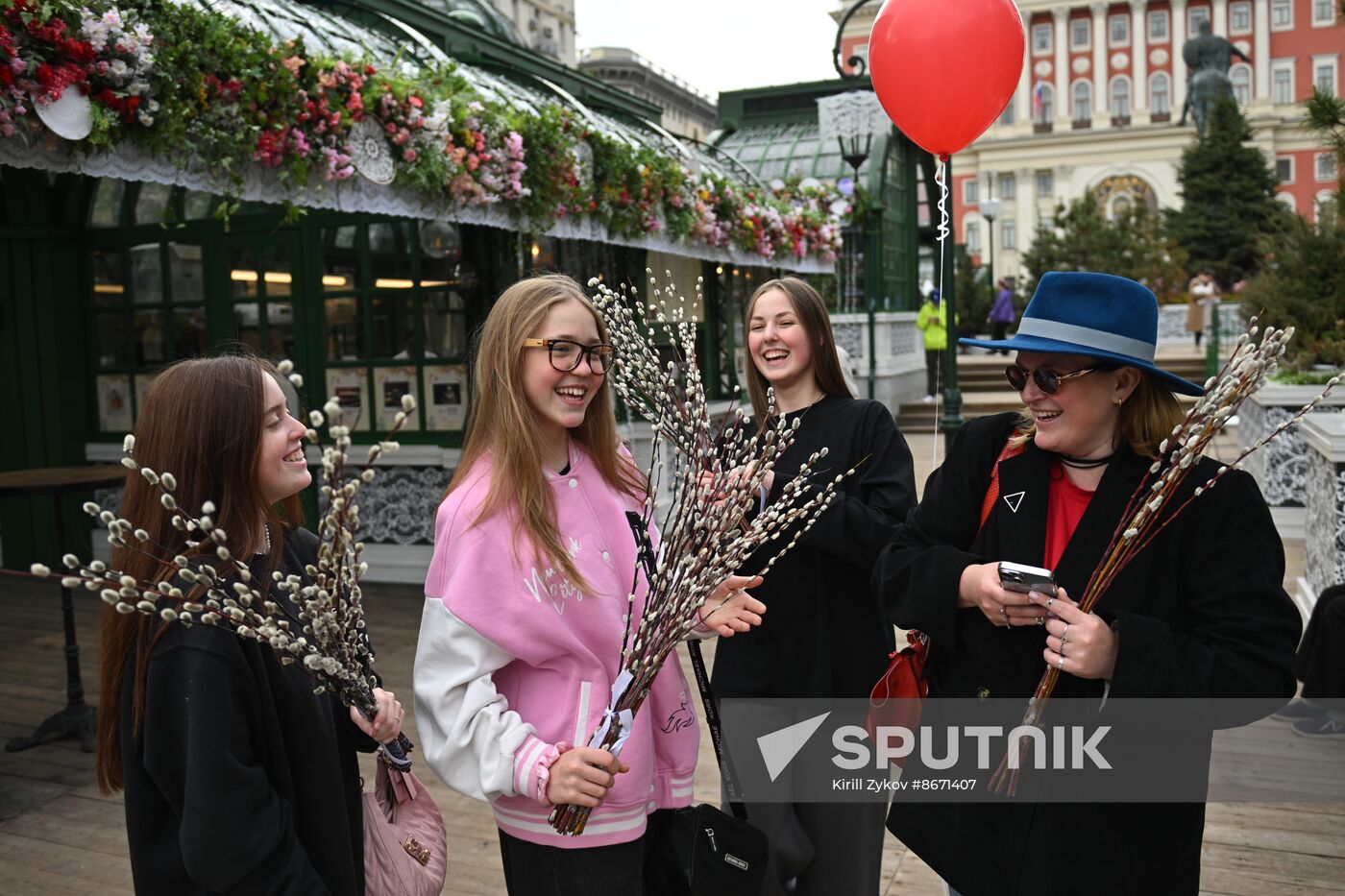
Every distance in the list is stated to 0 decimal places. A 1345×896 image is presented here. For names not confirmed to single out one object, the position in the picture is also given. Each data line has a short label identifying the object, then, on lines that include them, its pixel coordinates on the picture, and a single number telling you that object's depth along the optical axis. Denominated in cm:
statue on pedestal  4134
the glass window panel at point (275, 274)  750
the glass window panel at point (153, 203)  789
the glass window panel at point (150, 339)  795
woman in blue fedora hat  179
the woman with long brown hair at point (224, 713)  161
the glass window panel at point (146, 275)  788
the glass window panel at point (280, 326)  752
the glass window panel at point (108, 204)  797
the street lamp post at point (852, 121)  1360
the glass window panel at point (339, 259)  736
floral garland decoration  359
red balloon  372
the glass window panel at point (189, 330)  776
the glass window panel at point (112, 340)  809
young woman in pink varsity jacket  186
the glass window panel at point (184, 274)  775
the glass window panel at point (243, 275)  755
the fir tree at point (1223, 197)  3475
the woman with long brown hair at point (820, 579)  256
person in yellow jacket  1684
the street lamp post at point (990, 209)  2809
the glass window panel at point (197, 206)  772
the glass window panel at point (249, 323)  756
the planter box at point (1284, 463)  820
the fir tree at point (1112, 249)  3070
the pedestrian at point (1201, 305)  2236
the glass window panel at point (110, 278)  803
